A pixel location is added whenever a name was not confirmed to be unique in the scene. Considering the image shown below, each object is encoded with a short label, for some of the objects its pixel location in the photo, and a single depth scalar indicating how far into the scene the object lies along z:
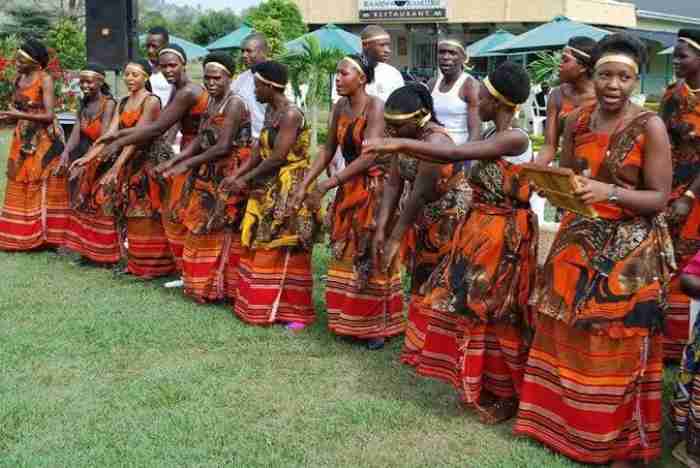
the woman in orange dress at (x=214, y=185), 6.14
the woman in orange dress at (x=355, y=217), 5.18
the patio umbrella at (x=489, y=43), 25.81
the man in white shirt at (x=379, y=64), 6.86
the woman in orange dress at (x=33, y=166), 7.76
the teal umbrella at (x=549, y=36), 21.91
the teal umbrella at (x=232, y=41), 28.91
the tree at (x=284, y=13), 29.31
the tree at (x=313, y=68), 16.51
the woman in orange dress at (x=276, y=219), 5.68
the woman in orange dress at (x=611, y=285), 3.43
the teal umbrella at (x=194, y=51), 29.63
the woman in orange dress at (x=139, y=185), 6.95
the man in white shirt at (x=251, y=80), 6.70
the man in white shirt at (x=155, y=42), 7.57
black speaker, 10.73
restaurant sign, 35.22
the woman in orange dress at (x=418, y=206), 4.37
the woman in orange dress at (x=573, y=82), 5.24
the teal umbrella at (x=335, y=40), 22.47
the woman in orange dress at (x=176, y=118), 6.50
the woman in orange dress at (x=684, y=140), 4.73
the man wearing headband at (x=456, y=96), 6.46
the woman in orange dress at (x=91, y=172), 7.33
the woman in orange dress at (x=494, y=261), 3.97
